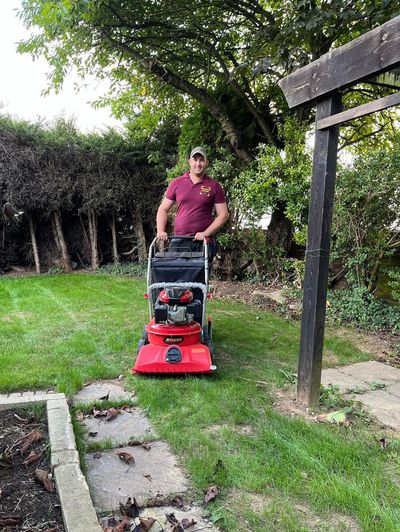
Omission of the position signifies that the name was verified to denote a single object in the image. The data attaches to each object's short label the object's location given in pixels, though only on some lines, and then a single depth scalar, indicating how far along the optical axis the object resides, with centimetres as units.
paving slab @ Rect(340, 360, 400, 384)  383
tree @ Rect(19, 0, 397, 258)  577
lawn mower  357
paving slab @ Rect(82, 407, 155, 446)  274
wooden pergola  279
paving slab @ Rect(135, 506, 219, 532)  193
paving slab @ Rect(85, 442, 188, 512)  216
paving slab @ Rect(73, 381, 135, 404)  332
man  429
